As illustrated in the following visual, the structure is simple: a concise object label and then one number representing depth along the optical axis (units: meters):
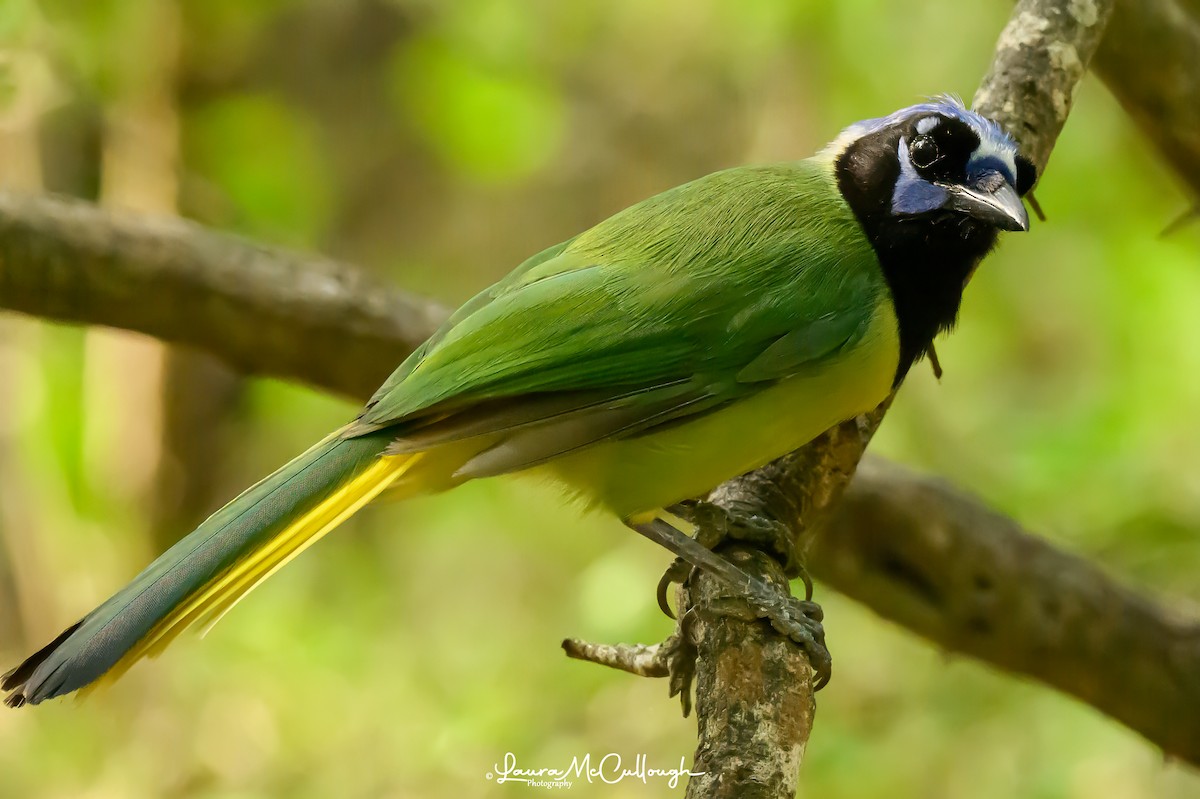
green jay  4.94
